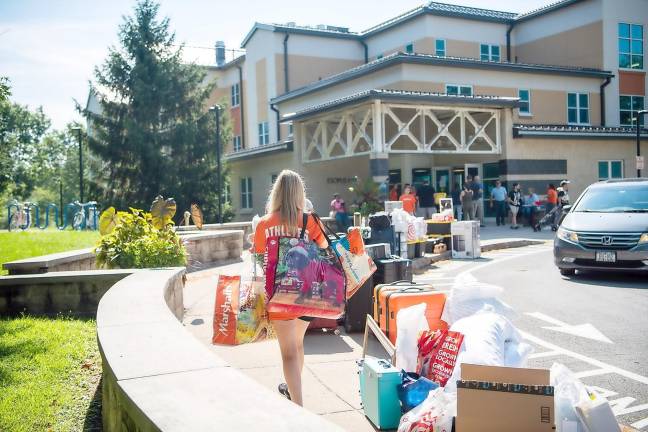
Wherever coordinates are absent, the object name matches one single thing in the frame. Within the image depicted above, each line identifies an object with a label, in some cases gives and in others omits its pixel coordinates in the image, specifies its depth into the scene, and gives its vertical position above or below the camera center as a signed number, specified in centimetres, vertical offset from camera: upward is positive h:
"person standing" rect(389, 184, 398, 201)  2192 +11
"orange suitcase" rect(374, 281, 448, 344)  566 -102
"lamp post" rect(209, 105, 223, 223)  2868 +276
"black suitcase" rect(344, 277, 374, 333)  723 -134
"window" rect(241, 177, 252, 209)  3438 +59
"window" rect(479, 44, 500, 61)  3394 +819
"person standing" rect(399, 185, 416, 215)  1842 -14
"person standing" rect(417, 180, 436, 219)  2219 -12
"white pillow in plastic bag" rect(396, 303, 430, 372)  469 -109
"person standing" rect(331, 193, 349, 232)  2188 -45
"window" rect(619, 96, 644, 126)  3197 +447
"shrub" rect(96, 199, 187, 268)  833 -56
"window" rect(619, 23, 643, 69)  3198 +782
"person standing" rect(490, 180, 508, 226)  2333 -25
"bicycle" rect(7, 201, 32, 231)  2616 -39
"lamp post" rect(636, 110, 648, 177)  2580 +215
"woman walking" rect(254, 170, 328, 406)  434 -23
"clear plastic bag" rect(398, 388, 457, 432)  358 -134
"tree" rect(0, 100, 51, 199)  6053 +776
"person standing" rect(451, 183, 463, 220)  2400 -12
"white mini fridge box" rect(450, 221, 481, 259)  1522 -114
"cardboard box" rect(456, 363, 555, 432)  333 -118
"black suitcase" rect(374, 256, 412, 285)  770 -95
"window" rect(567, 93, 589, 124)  3022 +429
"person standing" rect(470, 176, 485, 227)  2289 +9
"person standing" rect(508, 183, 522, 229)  2281 -30
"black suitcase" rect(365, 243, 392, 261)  802 -72
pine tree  3014 +414
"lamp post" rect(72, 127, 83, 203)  3031 +357
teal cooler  418 -140
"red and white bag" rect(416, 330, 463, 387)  429 -116
